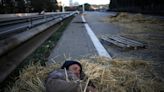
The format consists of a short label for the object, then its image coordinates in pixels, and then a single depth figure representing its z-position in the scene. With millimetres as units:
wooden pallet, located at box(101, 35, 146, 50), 3523
